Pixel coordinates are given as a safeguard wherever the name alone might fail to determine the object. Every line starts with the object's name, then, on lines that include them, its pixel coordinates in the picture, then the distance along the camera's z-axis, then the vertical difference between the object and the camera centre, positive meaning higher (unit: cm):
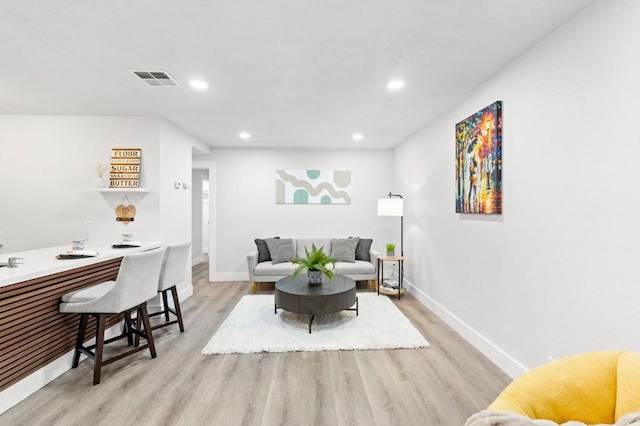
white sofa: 477 -92
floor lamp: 468 +10
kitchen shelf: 357 +29
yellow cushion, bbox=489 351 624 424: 111 -70
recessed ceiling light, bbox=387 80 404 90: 277 +124
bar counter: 198 -72
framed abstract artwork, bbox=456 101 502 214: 254 +49
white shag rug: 287 -129
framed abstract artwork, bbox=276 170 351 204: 565 +51
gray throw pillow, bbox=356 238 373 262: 525 -64
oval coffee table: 320 -94
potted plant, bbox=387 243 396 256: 468 -56
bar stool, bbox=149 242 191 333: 307 -63
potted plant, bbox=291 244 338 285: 353 -64
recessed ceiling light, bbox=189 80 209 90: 279 +124
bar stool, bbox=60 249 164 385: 228 -68
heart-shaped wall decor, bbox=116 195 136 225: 375 +0
